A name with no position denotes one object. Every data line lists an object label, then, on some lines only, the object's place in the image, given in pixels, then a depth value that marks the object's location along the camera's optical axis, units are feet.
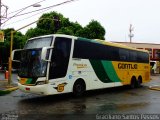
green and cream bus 24.42
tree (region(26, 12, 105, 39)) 87.31
